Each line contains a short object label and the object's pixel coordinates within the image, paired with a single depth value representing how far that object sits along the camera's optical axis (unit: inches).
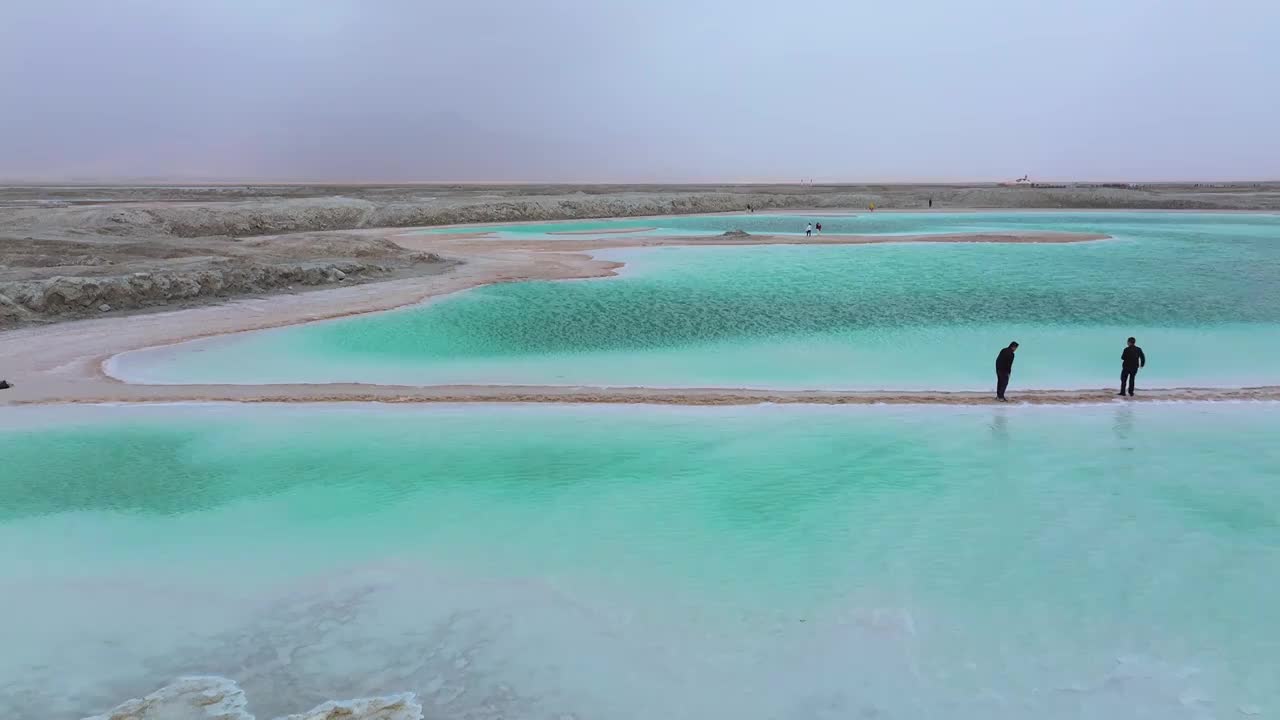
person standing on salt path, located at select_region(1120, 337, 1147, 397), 580.4
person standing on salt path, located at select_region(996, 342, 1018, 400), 575.6
